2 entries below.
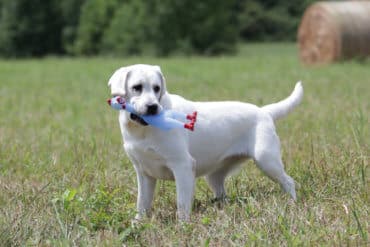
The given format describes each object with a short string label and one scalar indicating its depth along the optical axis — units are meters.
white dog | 6.46
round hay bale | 25.03
